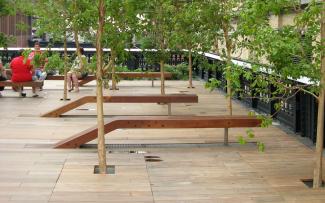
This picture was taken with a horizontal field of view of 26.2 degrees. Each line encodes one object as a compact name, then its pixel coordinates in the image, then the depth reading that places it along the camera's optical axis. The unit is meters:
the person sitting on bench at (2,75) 21.09
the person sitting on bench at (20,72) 20.42
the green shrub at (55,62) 10.56
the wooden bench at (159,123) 11.61
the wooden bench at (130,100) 15.89
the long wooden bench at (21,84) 20.39
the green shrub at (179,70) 27.78
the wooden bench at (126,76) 24.26
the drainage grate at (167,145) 12.14
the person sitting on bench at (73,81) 22.66
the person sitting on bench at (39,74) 22.75
